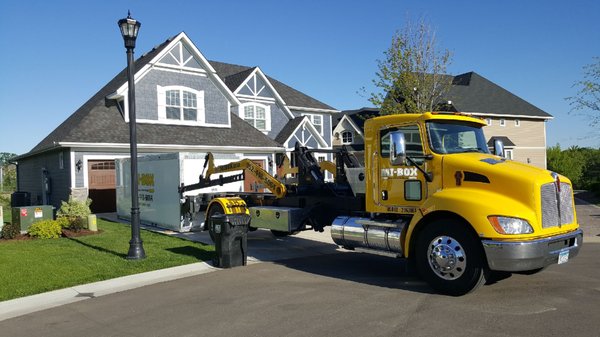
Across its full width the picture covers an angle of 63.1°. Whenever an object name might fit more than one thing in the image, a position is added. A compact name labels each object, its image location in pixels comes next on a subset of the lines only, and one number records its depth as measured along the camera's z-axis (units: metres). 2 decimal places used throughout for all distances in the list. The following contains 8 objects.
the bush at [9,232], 13.38
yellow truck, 6.37
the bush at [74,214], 14.11
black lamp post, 10.13
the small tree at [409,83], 21.03
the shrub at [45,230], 13.49
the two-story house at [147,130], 20.20
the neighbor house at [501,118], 41.50
